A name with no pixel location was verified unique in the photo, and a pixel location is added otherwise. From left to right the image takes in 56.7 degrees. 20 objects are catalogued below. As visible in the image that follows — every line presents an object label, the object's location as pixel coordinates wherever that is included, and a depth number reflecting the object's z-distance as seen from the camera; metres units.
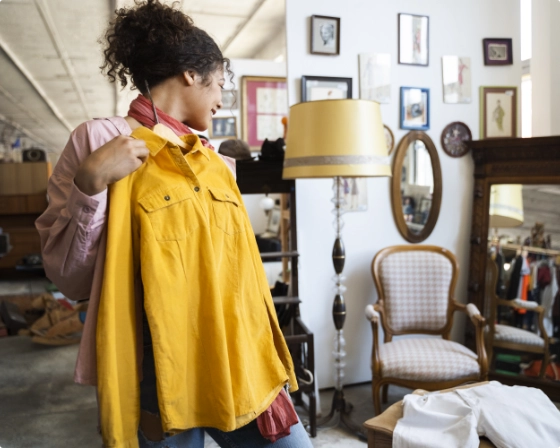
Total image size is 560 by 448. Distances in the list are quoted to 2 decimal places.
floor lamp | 2.47
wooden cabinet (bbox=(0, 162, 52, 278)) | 7.62
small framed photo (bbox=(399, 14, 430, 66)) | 3.38
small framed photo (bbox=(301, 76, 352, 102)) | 3.19
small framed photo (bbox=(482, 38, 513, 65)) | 3.56
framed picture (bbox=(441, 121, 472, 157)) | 3.52
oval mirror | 3.42
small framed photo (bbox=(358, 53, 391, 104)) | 3.31
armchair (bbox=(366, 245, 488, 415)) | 3.22
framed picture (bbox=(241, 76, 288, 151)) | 3.20
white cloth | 1.74
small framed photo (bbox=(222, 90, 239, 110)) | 3.18
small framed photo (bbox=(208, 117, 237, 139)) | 3.17
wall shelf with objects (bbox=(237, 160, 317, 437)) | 2.82
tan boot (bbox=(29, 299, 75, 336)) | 4.79
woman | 0.95
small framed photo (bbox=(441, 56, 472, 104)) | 3.50
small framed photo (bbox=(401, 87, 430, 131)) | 3.41
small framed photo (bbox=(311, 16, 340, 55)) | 3.18
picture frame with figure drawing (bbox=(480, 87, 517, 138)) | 3.58
